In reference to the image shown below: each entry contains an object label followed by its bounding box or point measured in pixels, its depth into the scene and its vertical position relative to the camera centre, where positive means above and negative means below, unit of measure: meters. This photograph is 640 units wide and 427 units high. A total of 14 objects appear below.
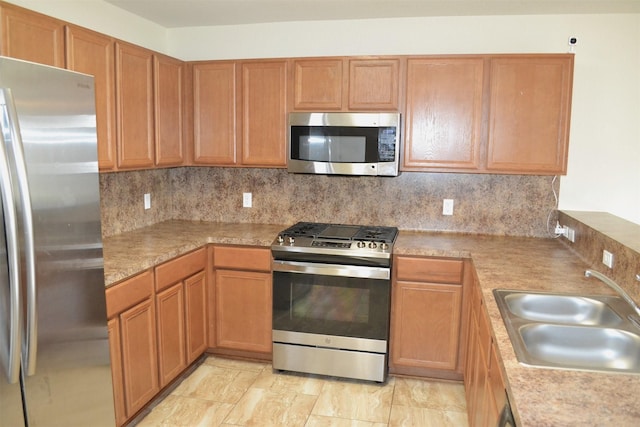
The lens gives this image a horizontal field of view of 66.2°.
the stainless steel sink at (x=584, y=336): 1.67 -0.56
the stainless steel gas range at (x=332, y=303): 3.03 -0.83
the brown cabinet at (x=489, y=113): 3.03 +0.39
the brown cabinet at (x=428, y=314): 3.01 -0.87
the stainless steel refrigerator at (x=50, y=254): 1.58 -0.31
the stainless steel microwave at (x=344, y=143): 3.14 +0.19
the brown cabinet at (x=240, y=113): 3.37 +0.41
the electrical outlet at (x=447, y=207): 3.52 -0.23
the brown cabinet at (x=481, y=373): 1.70 -0.81
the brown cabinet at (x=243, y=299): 3.25 -0.86
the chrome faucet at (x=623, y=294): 1.67 -0.40
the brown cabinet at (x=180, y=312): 2.81 -0.87
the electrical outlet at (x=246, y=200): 3.85 -0.23
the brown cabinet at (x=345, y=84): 3.20 +0.59
